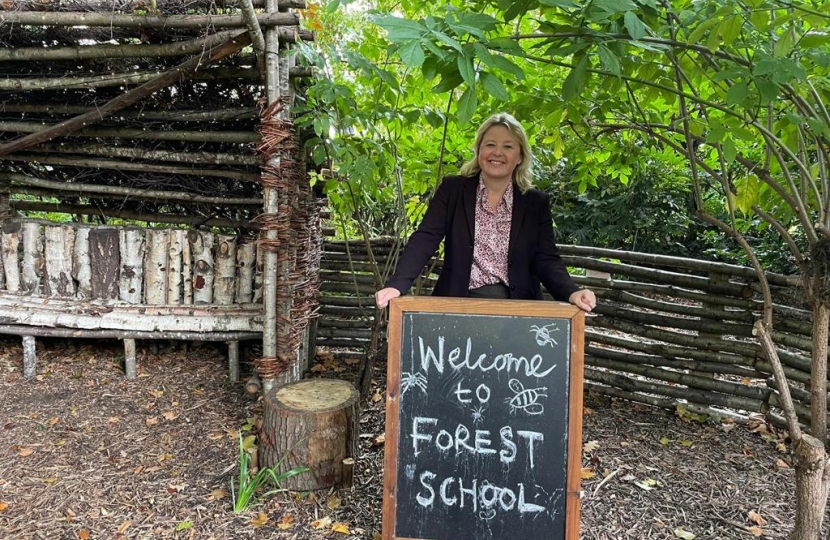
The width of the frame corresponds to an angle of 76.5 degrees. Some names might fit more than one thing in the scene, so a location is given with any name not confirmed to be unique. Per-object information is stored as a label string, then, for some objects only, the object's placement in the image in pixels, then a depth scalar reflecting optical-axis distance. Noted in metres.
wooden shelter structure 3.21
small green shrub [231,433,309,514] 2.54
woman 2.31
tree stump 2.69
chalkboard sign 2.08
